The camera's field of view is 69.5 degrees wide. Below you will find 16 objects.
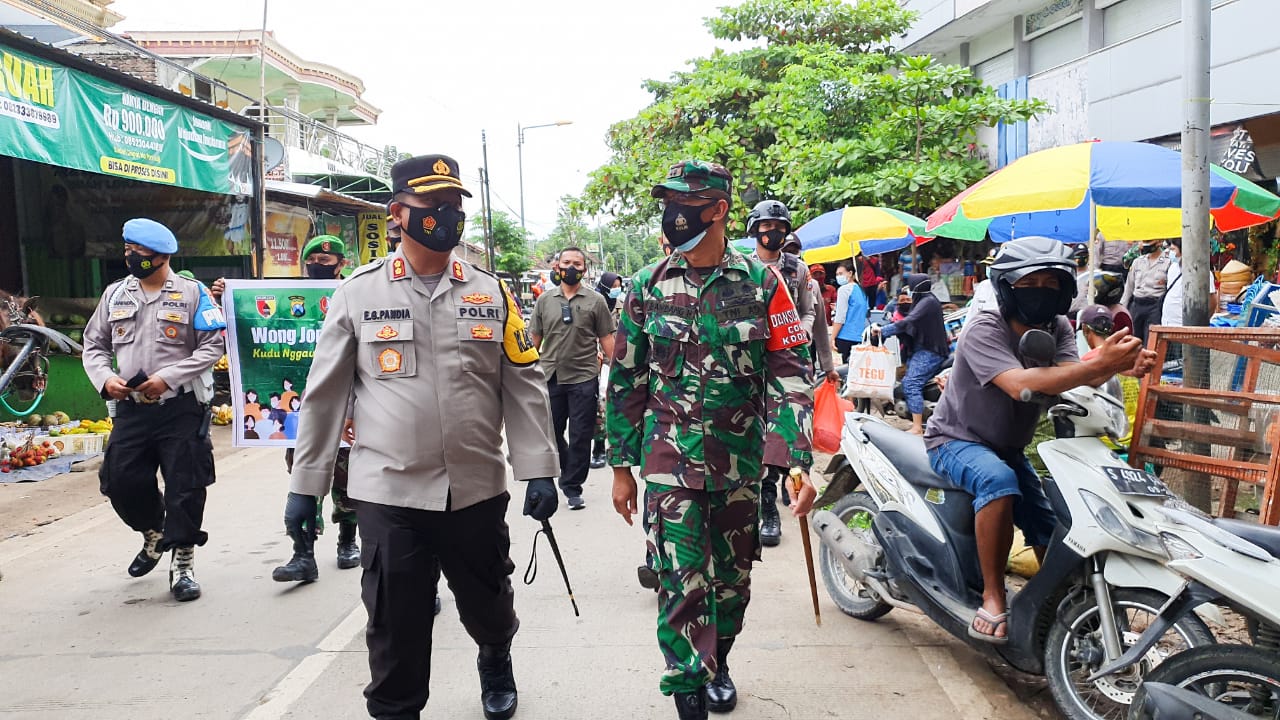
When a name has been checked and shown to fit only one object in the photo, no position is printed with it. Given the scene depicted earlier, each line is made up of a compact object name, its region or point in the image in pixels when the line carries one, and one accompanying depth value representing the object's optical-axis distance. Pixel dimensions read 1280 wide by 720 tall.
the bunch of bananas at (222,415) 11.71
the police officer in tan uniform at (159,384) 4.92
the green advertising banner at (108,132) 8.35
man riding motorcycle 3.40
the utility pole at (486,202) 30.86
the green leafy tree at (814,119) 13.40
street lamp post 38.97
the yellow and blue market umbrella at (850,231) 10.70
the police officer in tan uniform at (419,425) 3.02
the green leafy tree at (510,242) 38.56
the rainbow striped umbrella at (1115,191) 6.45
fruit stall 8.83
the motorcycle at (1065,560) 2.97
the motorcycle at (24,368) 9.67
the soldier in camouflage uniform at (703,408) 3.26
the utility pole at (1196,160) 5.08
